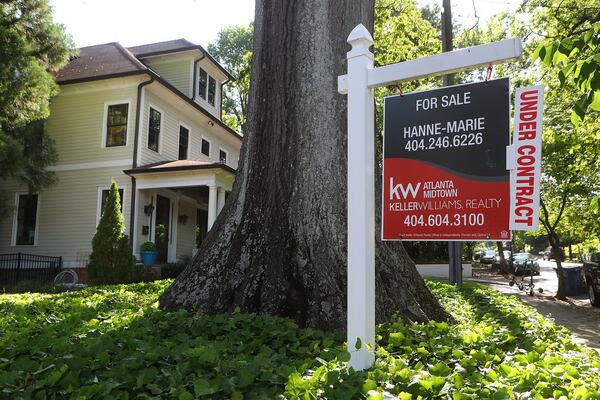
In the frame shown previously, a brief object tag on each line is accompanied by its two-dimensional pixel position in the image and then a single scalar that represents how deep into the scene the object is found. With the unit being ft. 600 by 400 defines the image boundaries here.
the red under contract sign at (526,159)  8.22
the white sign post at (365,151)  8.87
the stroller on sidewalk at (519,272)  65.26
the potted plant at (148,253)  54.49
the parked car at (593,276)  48.60
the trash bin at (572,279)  58.19
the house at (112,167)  57.26
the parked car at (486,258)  159.74
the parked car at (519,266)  101.30
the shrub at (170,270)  53.69
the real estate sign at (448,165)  8.64
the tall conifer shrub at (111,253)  45.50
